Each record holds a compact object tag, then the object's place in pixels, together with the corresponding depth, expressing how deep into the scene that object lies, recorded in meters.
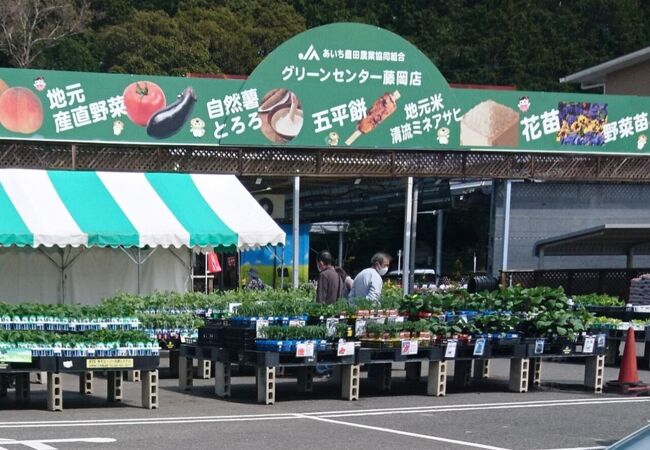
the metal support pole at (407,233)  26.52
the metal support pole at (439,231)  36.81
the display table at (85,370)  13.44
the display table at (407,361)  14.50
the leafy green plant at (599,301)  21.19
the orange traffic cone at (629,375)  16.16
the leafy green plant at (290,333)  14.51
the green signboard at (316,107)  23.92
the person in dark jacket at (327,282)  17.22
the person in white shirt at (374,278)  16.28
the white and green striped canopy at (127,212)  19.66
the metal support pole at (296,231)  25.45
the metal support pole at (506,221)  28.84
